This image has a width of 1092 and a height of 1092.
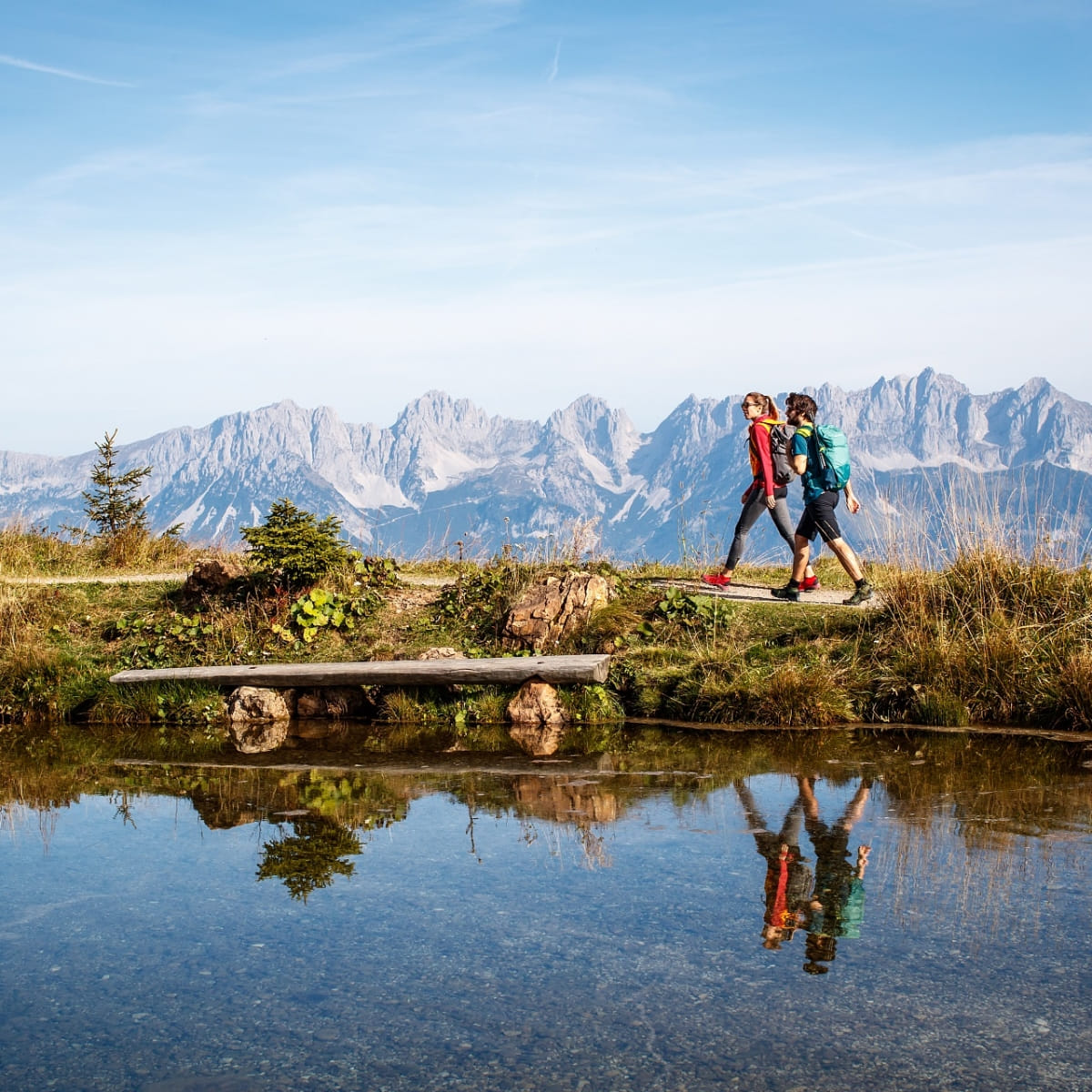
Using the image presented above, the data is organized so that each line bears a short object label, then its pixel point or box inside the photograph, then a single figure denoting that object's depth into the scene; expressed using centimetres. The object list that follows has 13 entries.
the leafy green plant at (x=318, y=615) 1352
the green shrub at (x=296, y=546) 1384
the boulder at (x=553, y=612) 1273
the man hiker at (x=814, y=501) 1261
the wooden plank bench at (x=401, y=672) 1102
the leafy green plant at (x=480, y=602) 1331
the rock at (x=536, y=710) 1110
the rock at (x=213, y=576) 1443
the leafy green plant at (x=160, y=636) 1327
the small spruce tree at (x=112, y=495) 2564
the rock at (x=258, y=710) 1149
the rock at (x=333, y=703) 1200
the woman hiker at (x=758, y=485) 1371
